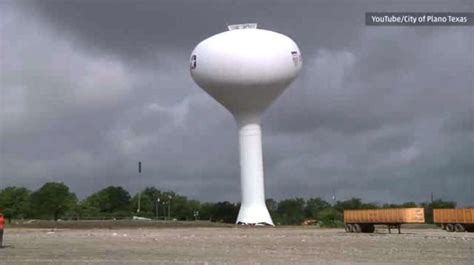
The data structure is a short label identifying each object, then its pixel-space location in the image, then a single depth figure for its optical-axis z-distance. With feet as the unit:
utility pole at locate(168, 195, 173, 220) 542.98
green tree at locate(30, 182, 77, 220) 473.67
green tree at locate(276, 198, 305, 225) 468.42
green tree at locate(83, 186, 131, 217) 538.88
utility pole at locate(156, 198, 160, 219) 526.74
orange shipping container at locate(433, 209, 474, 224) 168.96
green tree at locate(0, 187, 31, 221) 494.18
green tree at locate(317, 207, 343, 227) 272.92
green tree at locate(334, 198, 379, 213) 462.15
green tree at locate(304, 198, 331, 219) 508.94
